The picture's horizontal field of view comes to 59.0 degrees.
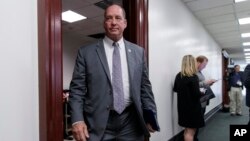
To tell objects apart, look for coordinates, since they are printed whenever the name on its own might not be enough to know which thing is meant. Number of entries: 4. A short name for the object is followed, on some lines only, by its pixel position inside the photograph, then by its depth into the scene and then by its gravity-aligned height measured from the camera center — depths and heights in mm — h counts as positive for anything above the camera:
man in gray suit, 1253 -147
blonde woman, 2682 -398
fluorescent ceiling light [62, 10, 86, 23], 4250 +1026
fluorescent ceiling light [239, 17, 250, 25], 4832 +1033
